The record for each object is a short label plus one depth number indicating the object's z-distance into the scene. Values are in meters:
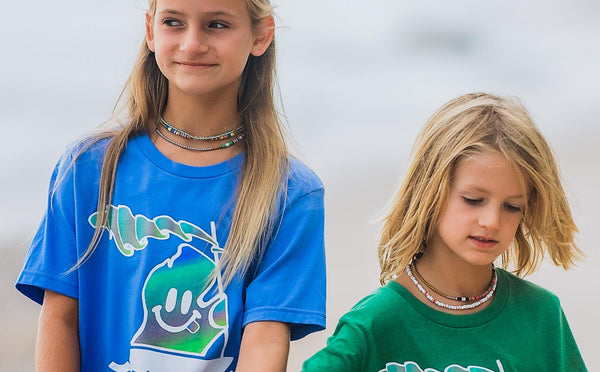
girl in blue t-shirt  5.37
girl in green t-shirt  5.24
